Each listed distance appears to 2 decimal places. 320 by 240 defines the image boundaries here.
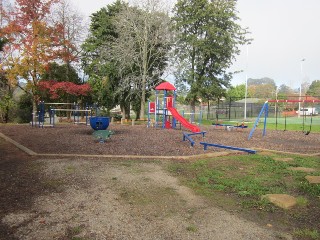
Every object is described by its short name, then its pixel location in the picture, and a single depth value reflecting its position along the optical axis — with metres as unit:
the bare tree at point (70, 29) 22.65
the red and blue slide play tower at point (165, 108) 18.80
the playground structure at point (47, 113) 18.67
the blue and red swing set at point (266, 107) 15.72
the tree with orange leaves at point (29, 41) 19.22
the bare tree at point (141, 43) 25.97
